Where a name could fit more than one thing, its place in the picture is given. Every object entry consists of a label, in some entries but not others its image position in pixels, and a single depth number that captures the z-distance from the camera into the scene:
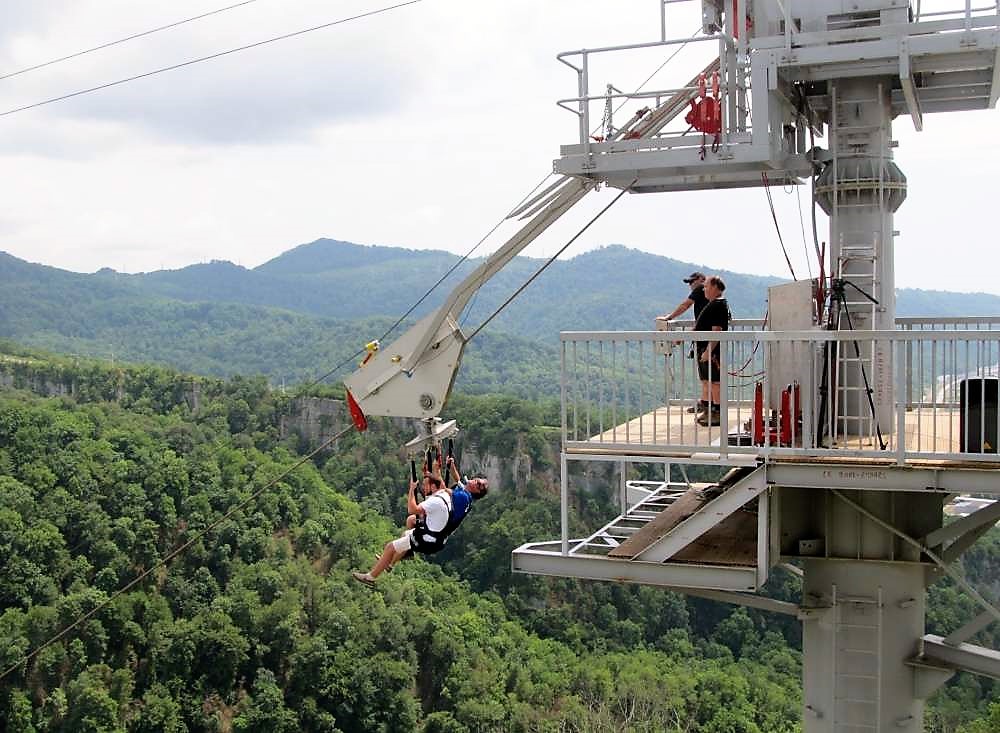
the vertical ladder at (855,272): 10.35
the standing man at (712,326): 10.17
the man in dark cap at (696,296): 11.75
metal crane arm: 10.68
